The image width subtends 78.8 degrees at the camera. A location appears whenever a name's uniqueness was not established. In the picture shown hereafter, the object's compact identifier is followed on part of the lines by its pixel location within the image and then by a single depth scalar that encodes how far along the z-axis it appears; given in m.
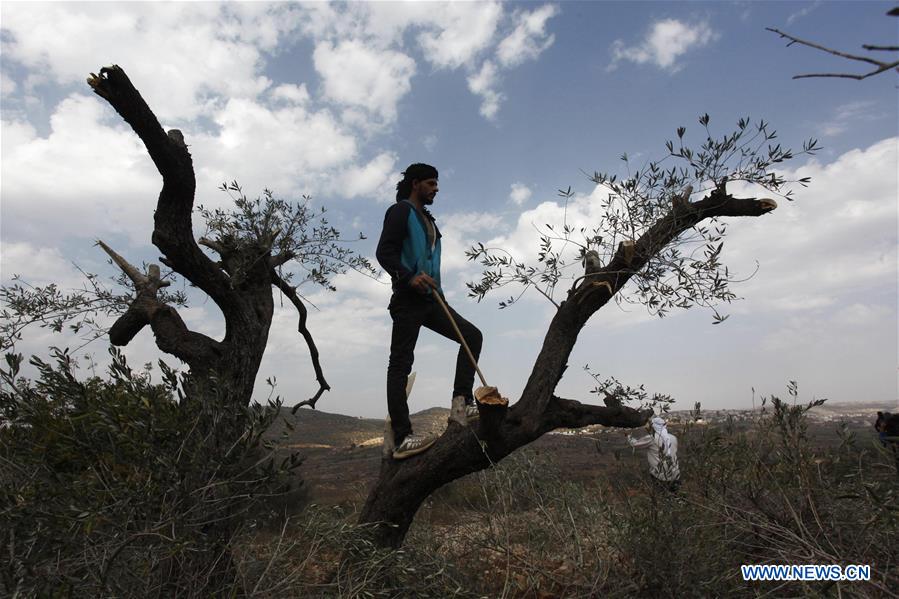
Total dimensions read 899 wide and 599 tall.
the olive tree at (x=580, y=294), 4.93
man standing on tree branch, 5.04
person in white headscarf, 4.57
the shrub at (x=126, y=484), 3.06
